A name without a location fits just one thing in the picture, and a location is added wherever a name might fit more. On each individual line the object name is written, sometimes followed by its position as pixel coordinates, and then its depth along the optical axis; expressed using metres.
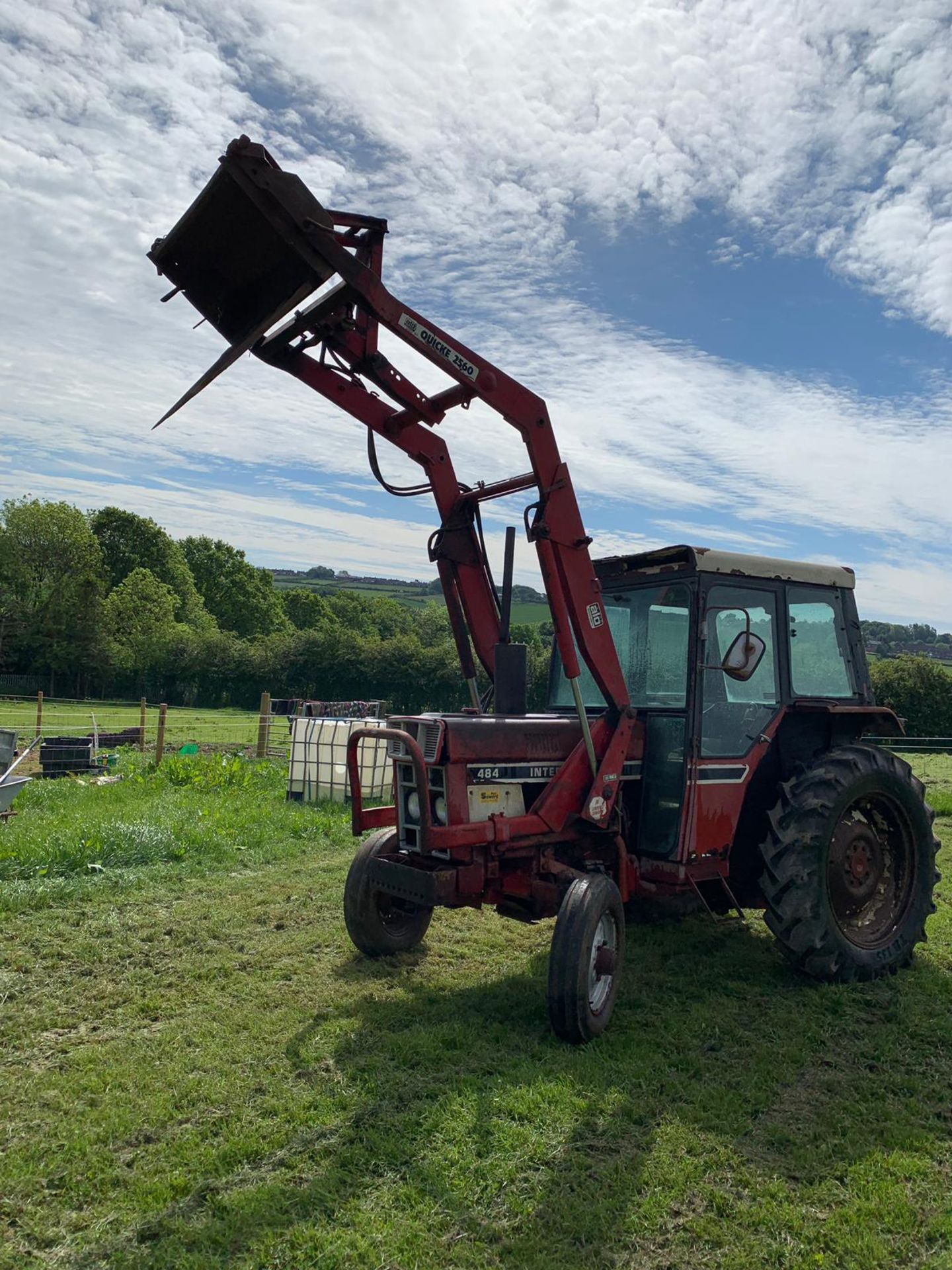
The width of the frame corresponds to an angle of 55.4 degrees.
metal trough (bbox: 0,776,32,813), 9.04
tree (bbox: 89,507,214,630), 56.00
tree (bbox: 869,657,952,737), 27.27
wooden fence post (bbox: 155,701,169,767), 14.12
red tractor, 4.52
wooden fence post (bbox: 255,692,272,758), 16.70
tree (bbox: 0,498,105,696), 47.78
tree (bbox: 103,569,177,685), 46.62
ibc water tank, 11.51
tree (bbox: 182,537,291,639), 63.41
